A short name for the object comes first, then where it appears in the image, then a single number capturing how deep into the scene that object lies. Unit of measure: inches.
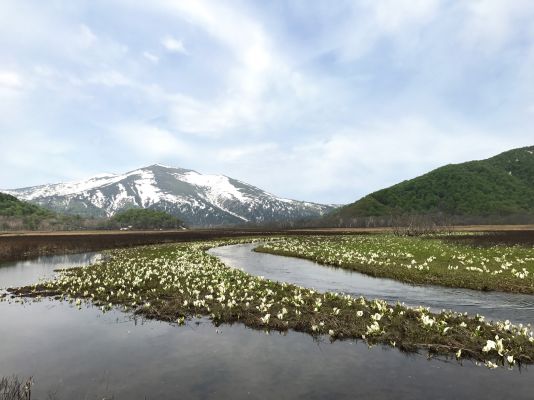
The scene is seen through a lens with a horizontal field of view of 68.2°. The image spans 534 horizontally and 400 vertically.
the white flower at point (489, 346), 507.2
